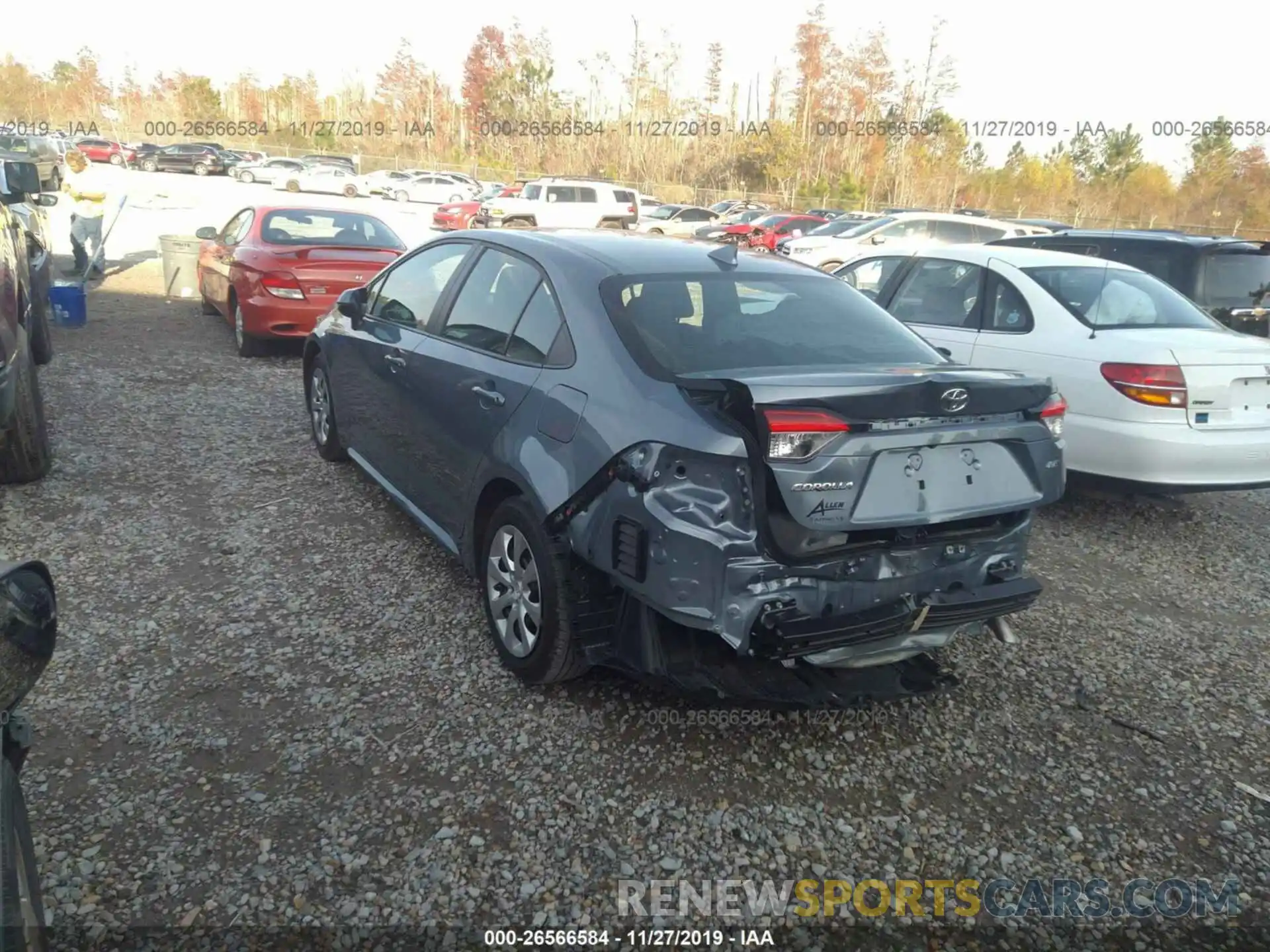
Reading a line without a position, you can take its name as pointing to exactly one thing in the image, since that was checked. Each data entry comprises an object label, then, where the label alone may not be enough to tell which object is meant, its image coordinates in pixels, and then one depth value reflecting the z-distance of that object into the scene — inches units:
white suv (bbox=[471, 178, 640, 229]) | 1039.6
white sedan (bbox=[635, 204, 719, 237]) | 1105.4
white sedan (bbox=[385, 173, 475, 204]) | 1524.4
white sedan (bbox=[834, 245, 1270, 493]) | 185.3
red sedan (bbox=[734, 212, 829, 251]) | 938.1
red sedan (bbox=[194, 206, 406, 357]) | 313.1
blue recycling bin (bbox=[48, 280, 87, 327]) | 362.9
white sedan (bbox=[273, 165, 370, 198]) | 1439.5
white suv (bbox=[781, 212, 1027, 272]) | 639.1
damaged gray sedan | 98.9
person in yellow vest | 468.8
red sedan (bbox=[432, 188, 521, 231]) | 1018.1
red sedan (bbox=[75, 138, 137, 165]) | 1804.9
